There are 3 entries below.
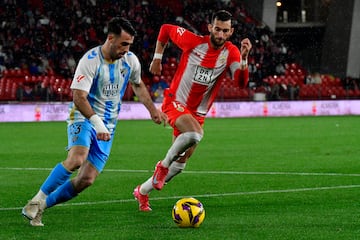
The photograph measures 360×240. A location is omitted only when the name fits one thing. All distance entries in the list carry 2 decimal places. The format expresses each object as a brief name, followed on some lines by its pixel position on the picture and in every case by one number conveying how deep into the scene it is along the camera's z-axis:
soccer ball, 16.41
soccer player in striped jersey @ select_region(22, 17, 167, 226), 16.56
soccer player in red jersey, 20.08
